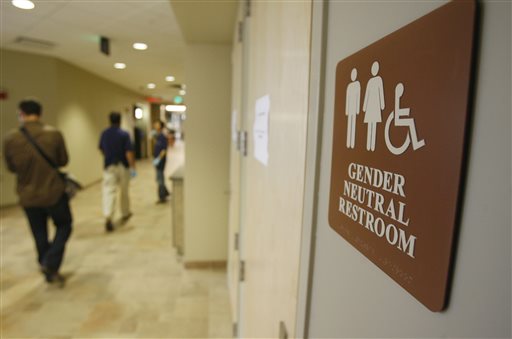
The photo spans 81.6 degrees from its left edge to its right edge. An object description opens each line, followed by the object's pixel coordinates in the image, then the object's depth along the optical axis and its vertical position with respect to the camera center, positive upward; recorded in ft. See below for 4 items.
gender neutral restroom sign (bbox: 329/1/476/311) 0.83 -0.01
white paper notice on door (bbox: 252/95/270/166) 3.34 +0.08
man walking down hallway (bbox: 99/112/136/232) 12.53 -1.36
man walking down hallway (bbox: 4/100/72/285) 7.81 -1.05
